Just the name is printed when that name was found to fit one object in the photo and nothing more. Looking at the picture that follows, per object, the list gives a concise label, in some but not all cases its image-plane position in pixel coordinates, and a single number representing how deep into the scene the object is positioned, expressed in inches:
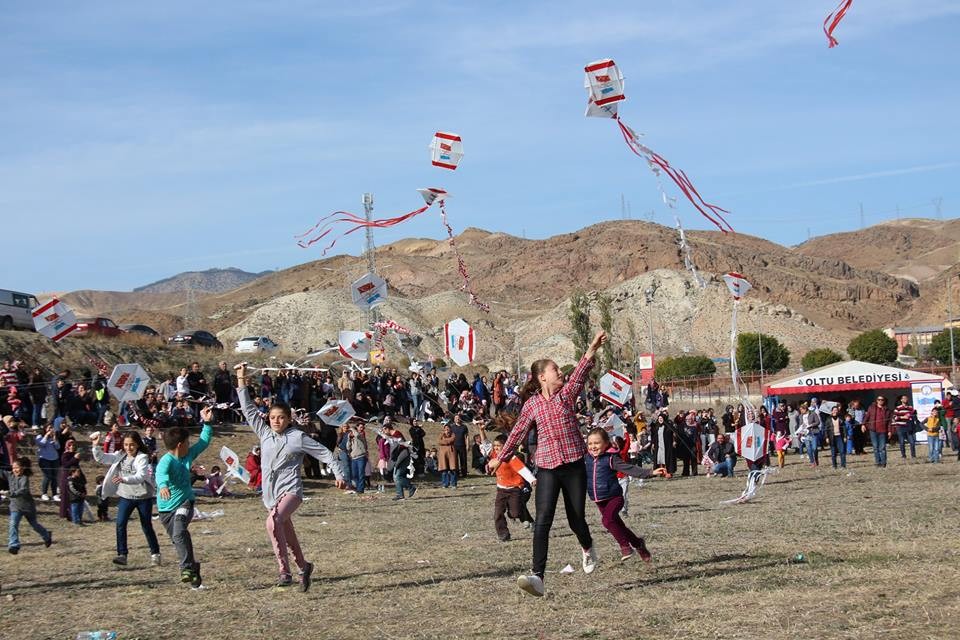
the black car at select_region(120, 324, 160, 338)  2343.5
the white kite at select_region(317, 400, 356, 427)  883.4
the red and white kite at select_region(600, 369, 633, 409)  949.8
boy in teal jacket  401.4
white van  1492.4
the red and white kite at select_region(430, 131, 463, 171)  868.6
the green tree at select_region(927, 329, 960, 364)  3516.2
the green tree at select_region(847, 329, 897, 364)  3560.5
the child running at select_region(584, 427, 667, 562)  393.4
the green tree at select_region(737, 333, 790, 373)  3523.6
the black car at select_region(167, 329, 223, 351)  2035.8
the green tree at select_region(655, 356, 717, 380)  3316.9
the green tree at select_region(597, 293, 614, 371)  2269.8
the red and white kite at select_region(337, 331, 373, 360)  1219.9
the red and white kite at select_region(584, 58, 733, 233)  572.4
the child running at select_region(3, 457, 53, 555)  541.6
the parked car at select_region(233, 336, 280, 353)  2299.5
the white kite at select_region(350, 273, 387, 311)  1178.0
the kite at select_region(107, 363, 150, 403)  901.2
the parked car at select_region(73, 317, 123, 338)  1705.1
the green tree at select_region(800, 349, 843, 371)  3282.5
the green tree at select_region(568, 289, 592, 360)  2431.5
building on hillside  4530.0
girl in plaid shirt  338.0
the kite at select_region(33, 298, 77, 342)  900.6
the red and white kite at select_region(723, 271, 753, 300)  809.5
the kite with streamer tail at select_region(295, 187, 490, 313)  1051.9
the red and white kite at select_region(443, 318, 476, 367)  1106.1
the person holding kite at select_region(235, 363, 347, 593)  379.2
